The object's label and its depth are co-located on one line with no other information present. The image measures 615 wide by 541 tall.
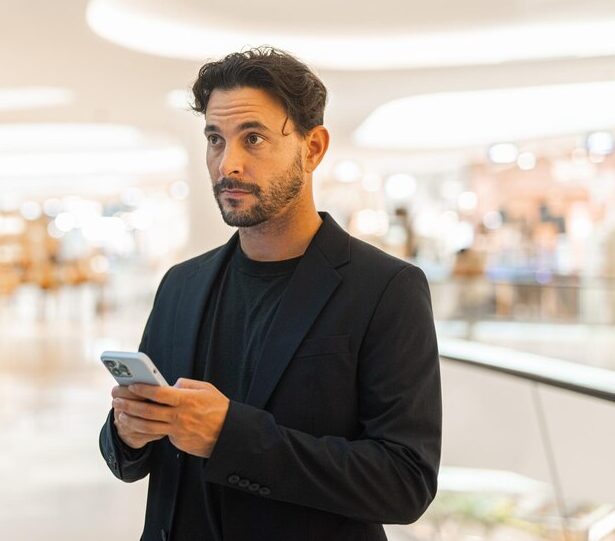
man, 1.56
